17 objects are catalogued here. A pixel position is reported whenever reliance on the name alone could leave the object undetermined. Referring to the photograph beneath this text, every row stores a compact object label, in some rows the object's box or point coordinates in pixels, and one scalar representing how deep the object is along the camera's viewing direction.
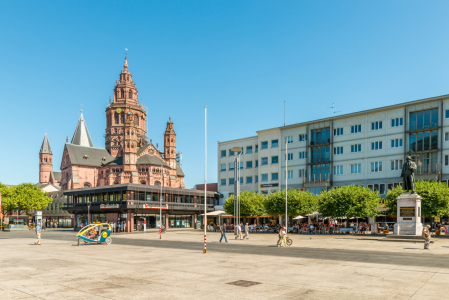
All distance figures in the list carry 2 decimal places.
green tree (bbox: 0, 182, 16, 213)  86.67
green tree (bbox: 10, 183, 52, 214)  88.19
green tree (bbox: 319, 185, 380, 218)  50.47
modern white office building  58.56
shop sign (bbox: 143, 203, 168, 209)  70.34
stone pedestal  35.78
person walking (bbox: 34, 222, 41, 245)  34.44
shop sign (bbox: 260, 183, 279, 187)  77.82
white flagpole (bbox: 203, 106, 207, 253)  27.40
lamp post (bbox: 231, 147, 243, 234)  44.53
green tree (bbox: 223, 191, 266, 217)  64.62
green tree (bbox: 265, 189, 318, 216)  57.06
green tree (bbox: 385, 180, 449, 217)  45.06
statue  36.41
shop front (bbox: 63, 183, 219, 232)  69.31
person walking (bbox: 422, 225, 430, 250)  27.90
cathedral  103.62
